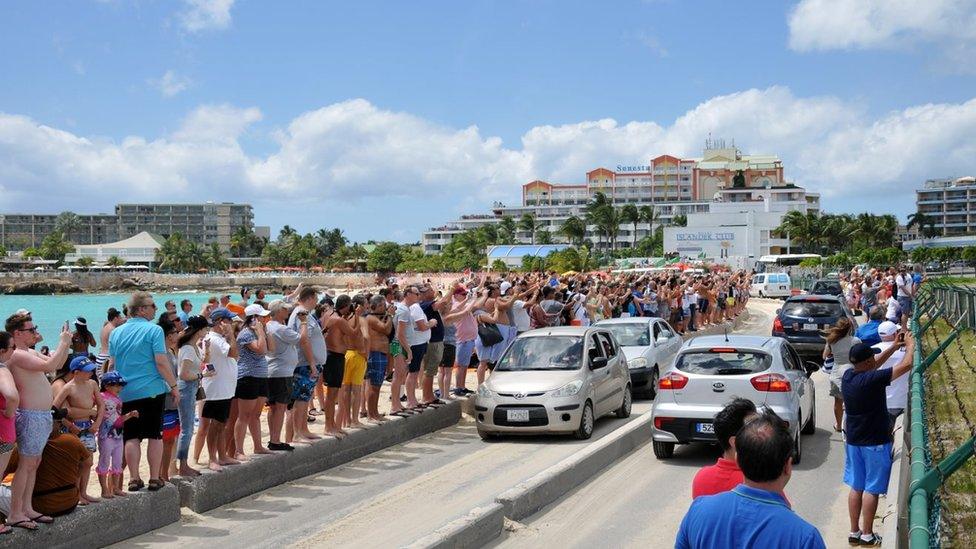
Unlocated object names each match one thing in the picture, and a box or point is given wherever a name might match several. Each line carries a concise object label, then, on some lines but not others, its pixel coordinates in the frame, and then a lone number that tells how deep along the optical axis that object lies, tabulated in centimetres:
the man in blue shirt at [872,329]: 1188
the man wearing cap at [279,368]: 1134
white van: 5997
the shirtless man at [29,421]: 786
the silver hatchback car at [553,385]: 1359
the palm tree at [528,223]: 17575
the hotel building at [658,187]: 18062
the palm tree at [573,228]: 15762
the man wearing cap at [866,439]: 751
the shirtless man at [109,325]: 1320
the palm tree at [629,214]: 16200
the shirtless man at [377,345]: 1350
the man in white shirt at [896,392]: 988
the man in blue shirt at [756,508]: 374
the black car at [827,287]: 4272
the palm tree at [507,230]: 17438
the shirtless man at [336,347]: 1285
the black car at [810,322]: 2214
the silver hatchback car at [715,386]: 1170
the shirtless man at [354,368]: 1305
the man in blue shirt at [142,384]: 936
